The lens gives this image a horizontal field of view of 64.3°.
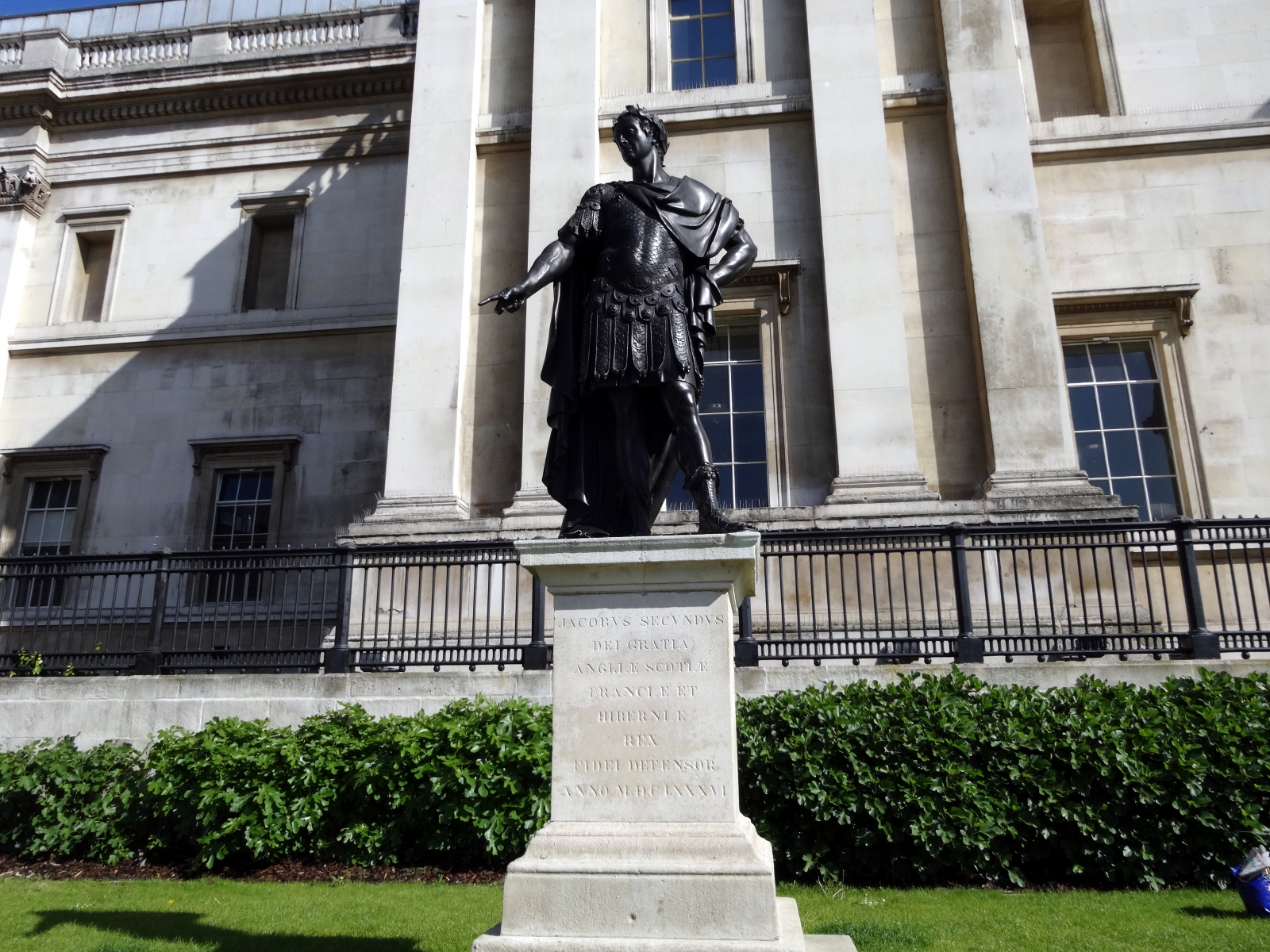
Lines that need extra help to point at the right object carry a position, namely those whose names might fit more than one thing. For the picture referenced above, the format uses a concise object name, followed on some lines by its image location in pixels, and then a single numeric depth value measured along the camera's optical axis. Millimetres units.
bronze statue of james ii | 5809
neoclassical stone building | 14422
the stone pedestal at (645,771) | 4500
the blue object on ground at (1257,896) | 6242
